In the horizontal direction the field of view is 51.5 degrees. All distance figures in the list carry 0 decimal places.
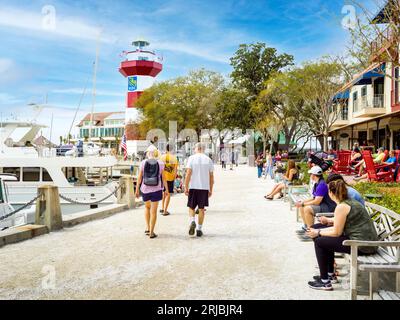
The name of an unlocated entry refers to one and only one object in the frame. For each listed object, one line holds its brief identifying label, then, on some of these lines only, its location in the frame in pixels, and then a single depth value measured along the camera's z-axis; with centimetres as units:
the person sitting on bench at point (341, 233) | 447
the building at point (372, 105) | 2620
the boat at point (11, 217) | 1262
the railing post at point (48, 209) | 832
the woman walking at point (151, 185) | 752
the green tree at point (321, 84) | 3525
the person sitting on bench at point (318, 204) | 647
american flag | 3629
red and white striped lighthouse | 6688
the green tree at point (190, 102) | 4988
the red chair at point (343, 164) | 1933
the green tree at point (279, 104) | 4019
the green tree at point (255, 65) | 4600
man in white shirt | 758
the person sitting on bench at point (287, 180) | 1259
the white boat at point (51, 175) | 1800
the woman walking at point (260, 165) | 2488
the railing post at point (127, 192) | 1227
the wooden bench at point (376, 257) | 409
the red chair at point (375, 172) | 1371
